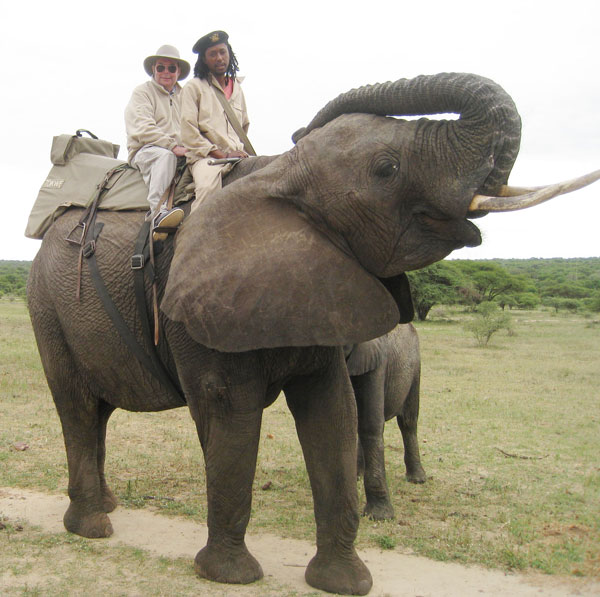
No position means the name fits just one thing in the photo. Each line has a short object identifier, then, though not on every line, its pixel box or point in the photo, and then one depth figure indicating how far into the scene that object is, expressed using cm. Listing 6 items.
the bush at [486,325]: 2166
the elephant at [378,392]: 614
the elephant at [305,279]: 360
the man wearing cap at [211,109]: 484
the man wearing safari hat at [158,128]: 482
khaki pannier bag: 512
